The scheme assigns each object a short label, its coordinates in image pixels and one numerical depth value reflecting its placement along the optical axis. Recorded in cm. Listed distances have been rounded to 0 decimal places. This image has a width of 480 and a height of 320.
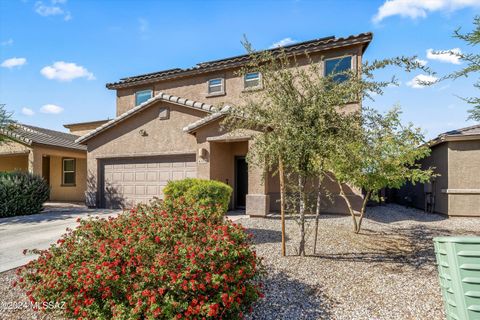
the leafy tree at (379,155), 600
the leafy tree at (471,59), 802
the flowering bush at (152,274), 324
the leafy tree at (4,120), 1534
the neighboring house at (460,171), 1170
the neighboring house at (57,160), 1645
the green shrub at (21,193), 1210
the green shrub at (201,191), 768
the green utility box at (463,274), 306
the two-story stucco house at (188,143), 1152
